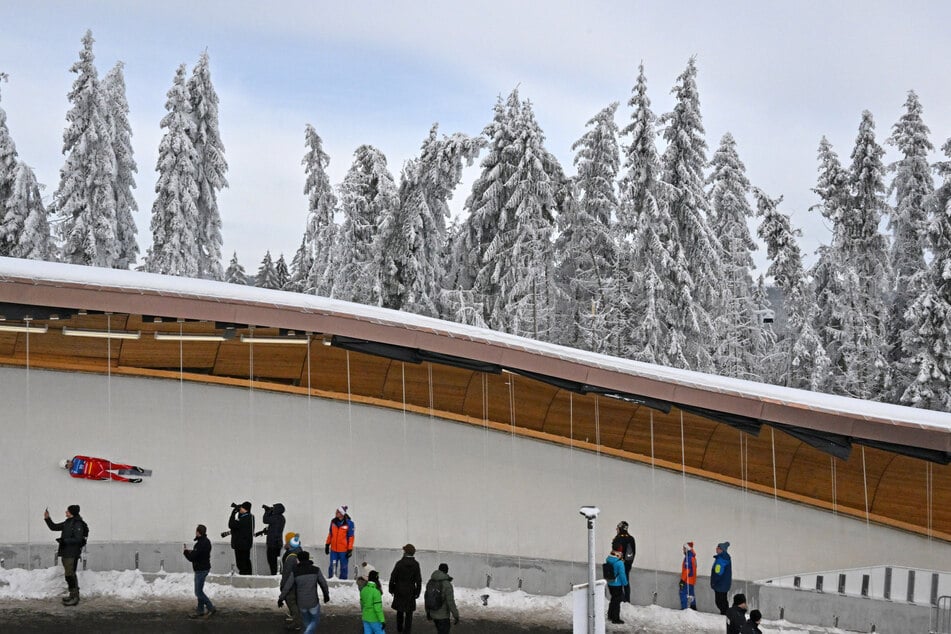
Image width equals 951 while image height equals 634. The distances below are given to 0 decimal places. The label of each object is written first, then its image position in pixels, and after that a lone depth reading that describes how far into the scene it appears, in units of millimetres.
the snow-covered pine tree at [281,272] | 63078
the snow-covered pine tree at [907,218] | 33047
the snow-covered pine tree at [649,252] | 30250
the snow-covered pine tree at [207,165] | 37906
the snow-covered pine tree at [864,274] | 33844
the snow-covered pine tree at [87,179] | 34531
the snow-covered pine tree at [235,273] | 54781
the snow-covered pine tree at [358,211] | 38594
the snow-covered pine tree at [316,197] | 45625
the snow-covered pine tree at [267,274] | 63156
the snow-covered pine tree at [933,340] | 29703
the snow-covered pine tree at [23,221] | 32969
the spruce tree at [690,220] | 30766
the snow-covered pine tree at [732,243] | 37781
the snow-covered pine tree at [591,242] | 33281
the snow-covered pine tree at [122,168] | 37000
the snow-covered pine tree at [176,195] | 36719
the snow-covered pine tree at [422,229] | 34750
